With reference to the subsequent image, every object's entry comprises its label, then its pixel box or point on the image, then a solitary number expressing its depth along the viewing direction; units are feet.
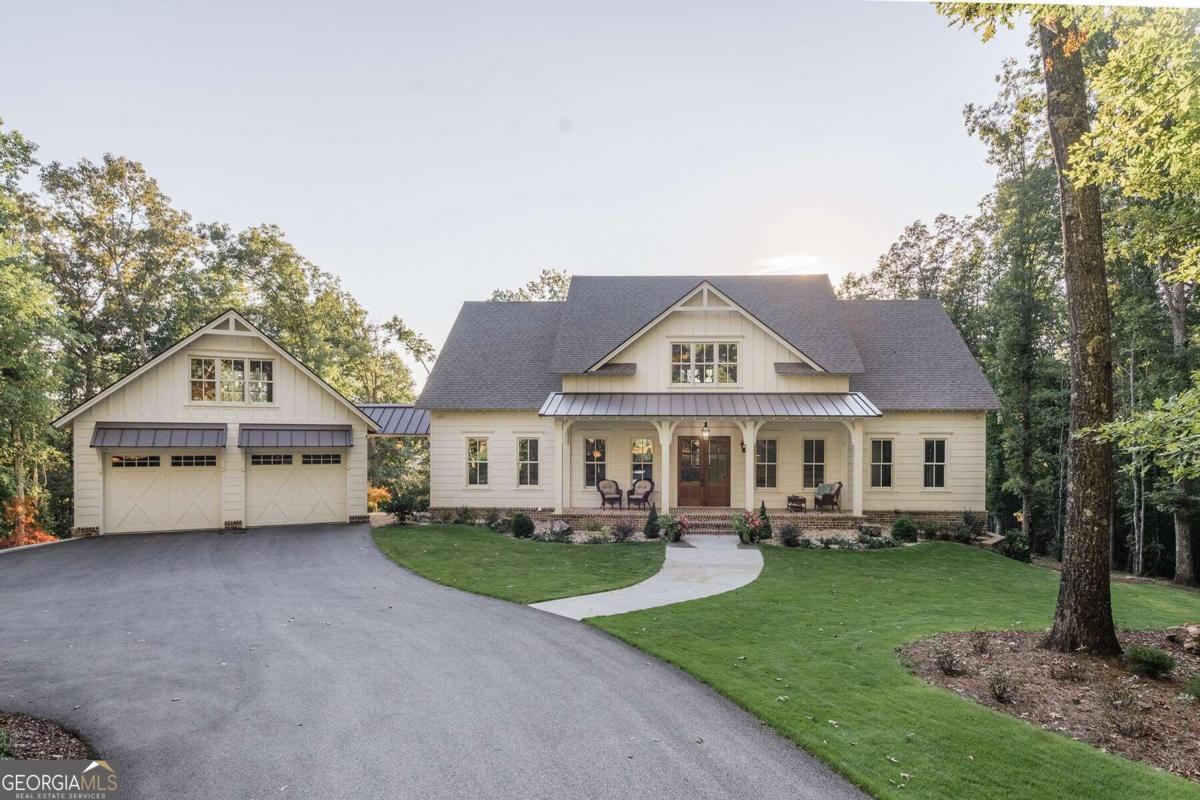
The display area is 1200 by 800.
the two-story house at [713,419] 59.88
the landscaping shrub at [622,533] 51.42
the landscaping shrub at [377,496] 77.68
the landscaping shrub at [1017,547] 51.19
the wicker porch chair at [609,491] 60.54
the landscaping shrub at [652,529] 52.11
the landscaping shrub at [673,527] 51.70
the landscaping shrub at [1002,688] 19.30
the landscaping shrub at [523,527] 53.42
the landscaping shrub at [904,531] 51.88
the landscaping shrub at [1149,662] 21.21
